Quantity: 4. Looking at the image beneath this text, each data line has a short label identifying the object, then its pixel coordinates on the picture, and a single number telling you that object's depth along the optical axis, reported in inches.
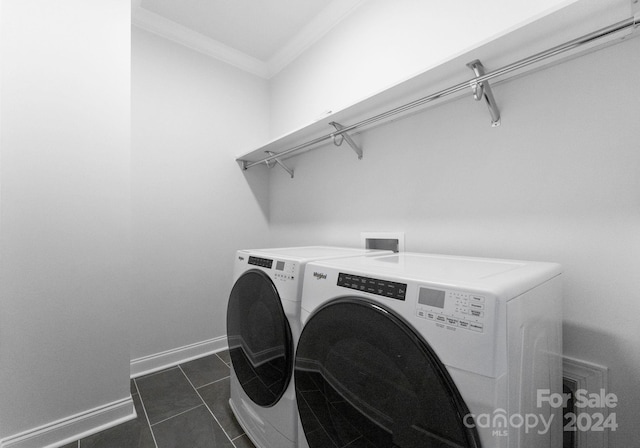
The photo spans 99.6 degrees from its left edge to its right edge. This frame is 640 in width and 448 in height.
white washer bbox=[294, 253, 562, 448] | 21.0
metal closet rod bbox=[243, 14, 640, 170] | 30.2
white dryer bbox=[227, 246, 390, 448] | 40.8
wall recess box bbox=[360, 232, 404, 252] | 59.4
